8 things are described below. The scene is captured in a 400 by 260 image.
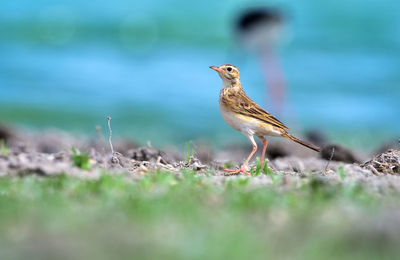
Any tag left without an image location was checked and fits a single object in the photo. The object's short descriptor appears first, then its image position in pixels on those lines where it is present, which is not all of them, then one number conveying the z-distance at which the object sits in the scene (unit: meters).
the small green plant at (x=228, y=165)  16.11
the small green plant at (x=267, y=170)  14.53
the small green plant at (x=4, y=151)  15.40
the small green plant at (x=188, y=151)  14.86
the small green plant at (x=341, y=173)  12.82
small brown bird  14.63
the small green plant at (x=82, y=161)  12.84
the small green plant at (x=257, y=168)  14.26
